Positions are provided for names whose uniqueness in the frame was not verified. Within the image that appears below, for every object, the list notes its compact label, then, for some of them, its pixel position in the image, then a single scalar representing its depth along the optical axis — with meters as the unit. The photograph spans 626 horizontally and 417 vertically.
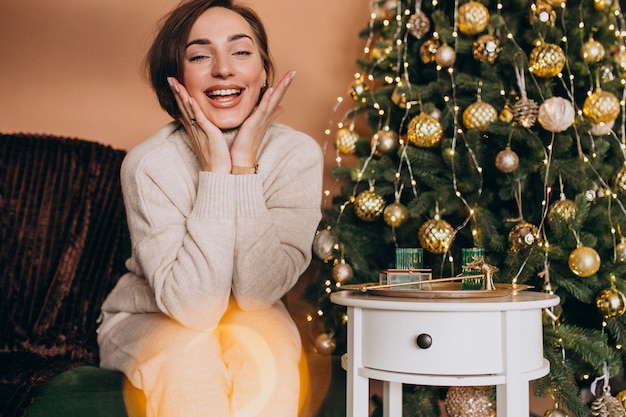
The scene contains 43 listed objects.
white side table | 1.17
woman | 1.32
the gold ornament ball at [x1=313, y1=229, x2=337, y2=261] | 1.75
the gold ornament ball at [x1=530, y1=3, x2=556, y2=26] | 1.69
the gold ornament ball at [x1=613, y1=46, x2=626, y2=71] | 1.78
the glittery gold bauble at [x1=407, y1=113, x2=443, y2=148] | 1.71
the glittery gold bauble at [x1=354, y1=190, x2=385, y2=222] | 1.75
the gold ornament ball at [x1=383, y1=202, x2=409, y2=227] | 1.72
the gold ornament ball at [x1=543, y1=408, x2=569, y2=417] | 1.48
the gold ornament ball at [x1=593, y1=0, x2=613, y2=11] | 1.74
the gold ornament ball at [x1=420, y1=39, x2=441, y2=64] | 1.80
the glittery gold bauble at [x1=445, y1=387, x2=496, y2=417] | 1.36
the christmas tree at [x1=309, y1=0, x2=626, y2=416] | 1.54
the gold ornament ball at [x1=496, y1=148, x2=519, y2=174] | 1.60
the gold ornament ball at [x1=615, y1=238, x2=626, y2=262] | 1.58
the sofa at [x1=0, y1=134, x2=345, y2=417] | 1.71
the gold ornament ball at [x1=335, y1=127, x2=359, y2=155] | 1.91
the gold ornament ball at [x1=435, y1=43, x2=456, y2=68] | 1.75
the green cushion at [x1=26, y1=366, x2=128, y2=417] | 1.36
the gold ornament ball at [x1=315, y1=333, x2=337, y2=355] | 1.77
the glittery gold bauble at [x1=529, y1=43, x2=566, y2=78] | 1.62
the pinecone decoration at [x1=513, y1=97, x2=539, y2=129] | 1.63
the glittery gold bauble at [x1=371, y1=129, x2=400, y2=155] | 1.81
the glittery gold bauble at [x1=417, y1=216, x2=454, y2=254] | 1.63
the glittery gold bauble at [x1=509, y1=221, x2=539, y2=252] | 1.53
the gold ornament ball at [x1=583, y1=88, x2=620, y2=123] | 1.62
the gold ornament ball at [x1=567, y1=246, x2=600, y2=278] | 1.47
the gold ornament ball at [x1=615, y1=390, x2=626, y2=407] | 1.61
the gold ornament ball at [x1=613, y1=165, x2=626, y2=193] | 1.65
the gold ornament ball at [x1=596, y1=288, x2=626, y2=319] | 1.51
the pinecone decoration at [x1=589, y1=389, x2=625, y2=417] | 1.55
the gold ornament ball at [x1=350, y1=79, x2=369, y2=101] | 1.92
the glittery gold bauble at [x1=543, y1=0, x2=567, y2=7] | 1.72
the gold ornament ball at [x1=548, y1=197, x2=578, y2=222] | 1.53
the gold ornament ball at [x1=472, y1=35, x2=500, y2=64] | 1.70
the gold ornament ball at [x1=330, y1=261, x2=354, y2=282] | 1.72
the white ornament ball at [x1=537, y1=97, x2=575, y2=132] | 1.58
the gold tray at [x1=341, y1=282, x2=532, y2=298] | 1.21
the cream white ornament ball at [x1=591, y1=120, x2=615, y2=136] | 1.68
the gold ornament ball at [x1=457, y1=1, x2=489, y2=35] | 1.73
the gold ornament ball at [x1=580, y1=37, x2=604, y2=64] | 1.69
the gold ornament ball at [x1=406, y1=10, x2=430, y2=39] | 1.85
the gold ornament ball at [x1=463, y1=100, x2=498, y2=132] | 1.66
